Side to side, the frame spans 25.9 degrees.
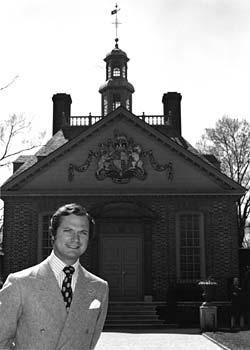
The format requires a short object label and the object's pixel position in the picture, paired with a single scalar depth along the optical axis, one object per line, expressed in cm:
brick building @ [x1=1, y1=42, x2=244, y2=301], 2023
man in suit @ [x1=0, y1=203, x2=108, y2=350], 286
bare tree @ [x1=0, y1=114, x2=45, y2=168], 1942
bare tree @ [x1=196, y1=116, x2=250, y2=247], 3475
